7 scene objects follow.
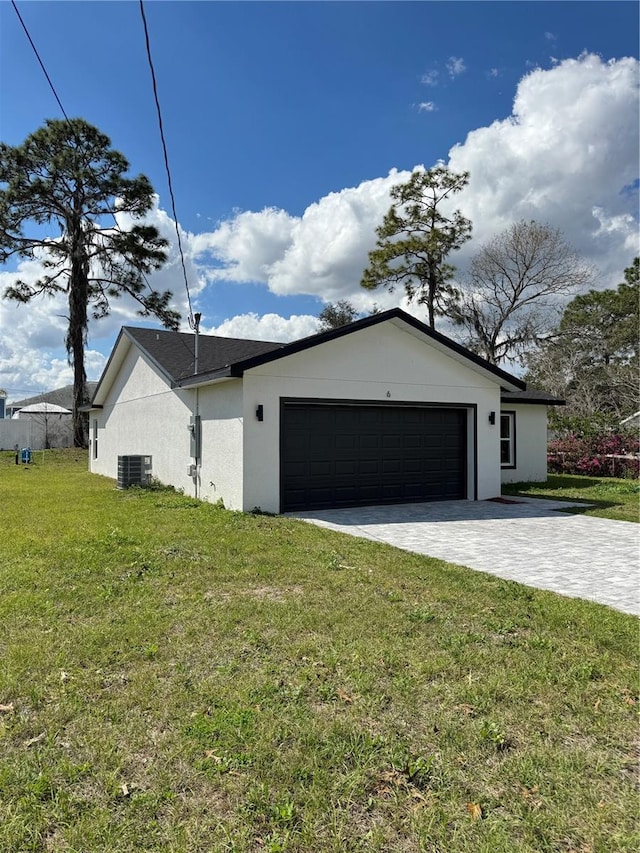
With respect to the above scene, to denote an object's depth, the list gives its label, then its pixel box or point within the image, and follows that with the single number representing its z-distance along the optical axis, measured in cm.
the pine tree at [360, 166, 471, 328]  2569
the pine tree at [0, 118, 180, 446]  2309
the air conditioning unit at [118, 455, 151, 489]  1317
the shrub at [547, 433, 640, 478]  1620
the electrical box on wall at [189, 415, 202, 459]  1121
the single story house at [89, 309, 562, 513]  983
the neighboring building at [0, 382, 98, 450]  2922
